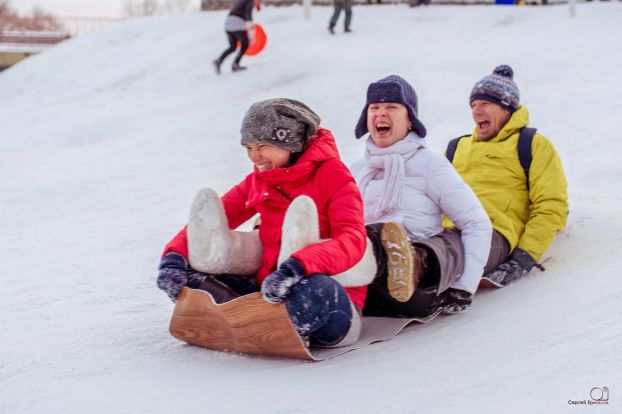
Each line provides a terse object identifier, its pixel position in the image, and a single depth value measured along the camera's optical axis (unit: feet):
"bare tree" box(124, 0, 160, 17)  175.52
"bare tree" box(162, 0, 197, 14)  176.51
